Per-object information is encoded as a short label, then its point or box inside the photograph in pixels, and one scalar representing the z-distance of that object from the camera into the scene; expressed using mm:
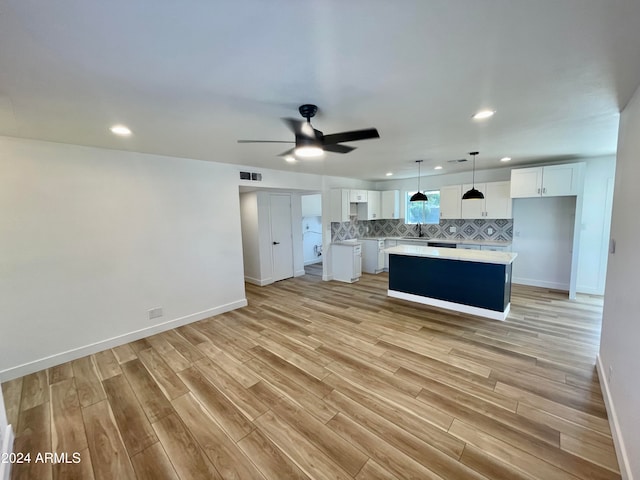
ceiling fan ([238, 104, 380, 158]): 2010
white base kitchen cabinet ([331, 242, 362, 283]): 6027
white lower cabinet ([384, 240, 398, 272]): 6895
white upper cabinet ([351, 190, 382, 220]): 6809
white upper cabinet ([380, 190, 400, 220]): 7012
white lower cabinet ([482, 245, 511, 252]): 5383
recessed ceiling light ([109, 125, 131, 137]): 2468
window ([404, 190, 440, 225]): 6758
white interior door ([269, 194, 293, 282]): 6227
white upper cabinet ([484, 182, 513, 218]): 5332
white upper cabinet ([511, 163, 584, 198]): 4449
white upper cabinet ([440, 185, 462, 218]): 5914
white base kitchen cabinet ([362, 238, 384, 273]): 6798
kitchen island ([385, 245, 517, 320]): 3814
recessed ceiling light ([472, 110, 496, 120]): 2295
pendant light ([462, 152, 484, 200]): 4432
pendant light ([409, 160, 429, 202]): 4801
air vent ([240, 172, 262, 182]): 4512
